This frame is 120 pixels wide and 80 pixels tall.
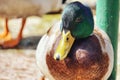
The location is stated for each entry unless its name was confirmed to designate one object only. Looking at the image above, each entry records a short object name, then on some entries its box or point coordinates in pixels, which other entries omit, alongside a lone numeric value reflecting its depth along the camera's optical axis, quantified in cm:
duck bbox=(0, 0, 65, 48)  558
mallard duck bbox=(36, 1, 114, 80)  302
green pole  336
